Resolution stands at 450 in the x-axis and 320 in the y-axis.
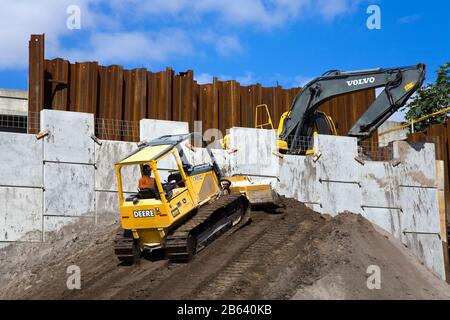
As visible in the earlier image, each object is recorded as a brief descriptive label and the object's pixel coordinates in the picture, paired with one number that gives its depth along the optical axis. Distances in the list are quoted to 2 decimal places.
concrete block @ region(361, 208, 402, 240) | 21.86
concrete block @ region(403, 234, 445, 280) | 22.20
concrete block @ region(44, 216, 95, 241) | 17.73
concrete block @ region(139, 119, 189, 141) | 19.70
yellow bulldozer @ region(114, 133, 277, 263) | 14.40
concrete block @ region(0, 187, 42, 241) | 17.25
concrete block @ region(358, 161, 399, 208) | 21.97
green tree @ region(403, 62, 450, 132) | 34.28
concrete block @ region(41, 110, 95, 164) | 18.20
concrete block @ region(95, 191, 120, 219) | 18.48
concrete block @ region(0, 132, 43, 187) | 17.52
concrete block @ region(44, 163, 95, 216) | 17.91
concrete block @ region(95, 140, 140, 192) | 18.70
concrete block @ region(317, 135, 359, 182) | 21.67
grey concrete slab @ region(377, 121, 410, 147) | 32.38
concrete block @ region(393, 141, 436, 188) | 22.59
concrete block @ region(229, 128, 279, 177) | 20.83
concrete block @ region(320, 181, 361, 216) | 21.42
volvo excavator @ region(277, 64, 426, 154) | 22.33
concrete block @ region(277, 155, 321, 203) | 21.12
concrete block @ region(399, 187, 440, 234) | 22.28
